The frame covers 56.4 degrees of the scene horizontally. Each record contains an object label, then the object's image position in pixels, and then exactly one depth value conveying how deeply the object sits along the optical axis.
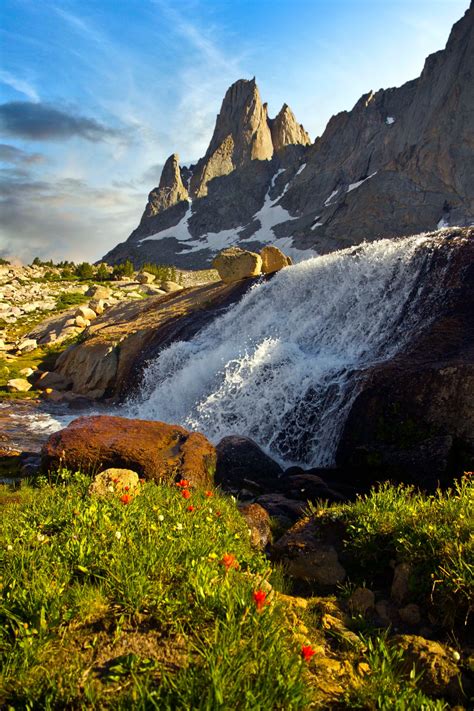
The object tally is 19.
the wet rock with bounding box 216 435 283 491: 11.14
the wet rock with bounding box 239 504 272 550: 6.54
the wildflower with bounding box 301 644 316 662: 2.87
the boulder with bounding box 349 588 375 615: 4.54
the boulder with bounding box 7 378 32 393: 25.45
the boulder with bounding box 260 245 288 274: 37.72
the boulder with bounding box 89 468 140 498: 6.20
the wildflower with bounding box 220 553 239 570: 3.63
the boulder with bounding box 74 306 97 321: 40.53
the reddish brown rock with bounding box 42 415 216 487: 9.95
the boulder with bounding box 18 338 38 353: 33.69
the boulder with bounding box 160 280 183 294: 54.62
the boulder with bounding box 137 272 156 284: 60.69
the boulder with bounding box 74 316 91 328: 38.72
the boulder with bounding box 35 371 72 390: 27.72
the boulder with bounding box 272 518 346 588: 5.34
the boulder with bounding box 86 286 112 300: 49.47
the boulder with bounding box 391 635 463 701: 3.33
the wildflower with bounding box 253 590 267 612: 3.11
